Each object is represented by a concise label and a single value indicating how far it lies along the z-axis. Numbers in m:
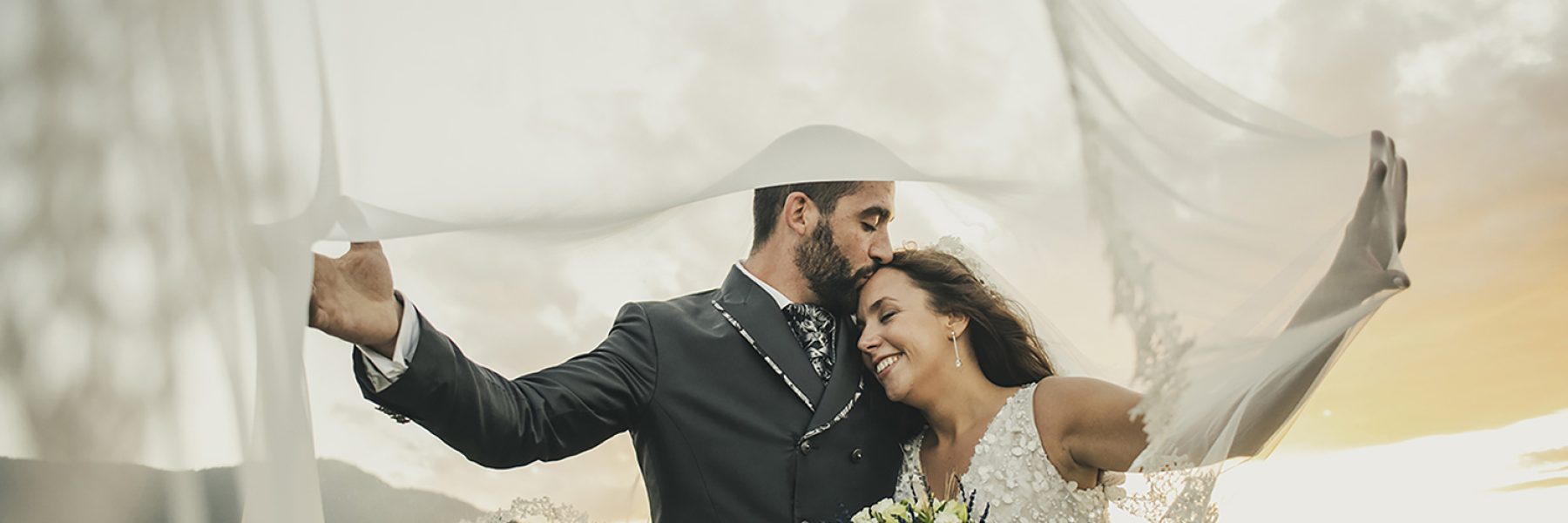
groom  2.35
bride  2.35
